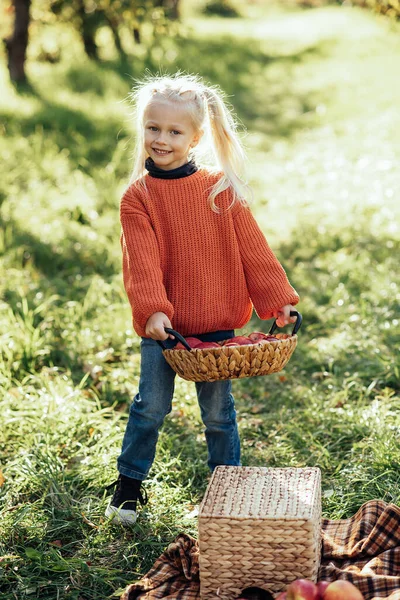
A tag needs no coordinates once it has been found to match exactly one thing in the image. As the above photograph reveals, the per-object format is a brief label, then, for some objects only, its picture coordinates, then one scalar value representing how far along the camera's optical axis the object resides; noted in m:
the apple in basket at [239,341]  3.10
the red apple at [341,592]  2.42
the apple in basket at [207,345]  3.10
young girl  3.21
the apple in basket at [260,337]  3.15
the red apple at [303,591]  2.44
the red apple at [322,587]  2.47
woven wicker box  2.80
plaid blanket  2.86
